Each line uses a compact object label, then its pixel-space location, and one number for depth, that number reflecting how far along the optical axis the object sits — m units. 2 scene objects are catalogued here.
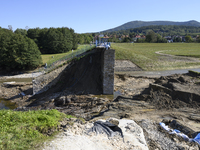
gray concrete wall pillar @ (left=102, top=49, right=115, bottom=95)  18.58
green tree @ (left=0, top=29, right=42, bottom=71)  35.62
